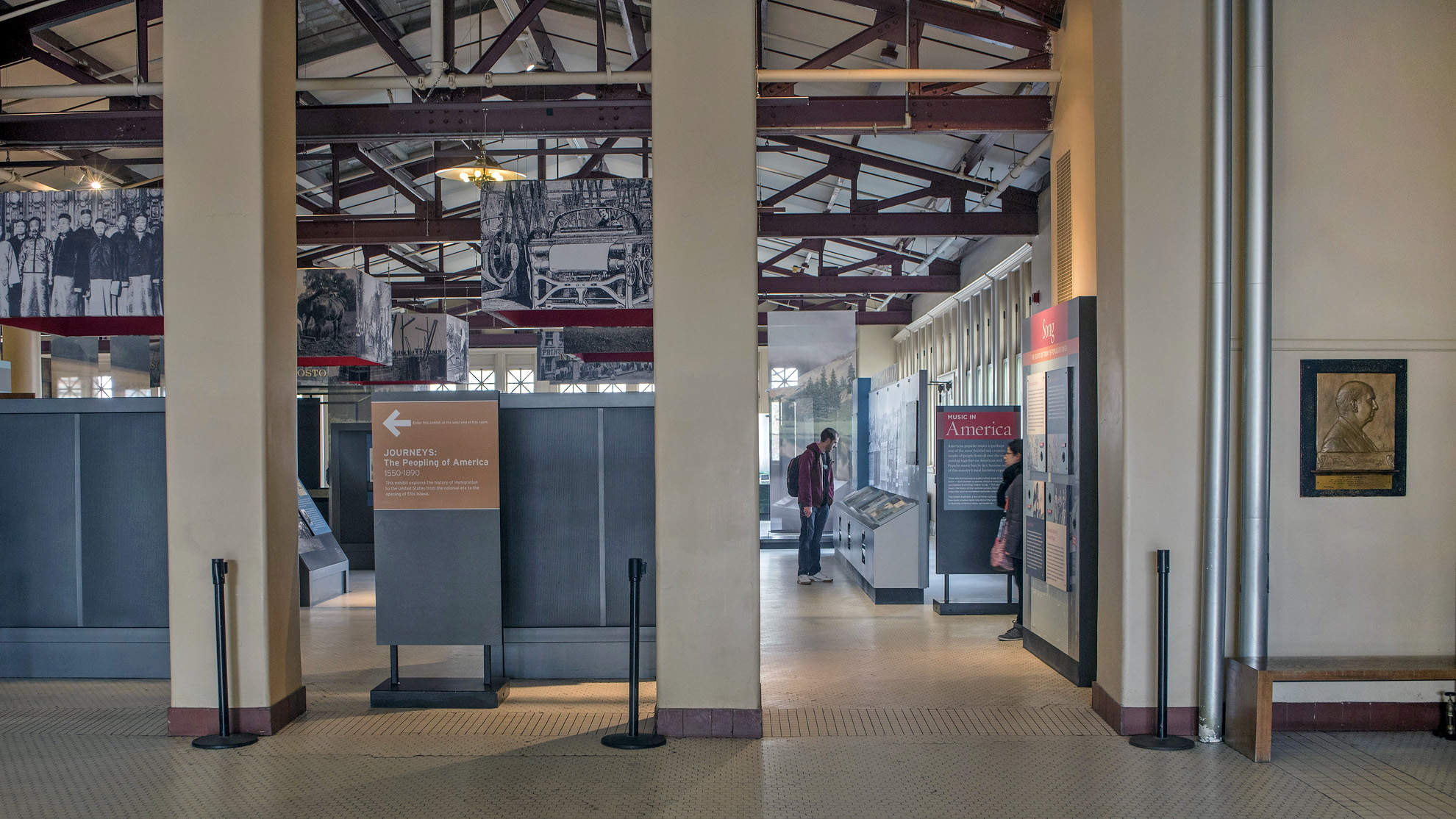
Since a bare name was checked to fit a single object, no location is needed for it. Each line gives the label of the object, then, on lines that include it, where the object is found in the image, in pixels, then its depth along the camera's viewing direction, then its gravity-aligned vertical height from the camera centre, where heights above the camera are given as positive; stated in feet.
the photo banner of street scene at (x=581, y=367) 45.39 +1.35
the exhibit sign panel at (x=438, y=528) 17.72 -2.57
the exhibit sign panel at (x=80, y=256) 21.13 +3.25
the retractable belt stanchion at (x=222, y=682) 15.52 -4.84
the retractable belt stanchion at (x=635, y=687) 14.98 -4.87
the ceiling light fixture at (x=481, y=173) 26.68 +6.64
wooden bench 14.38 -4.62
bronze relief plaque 16.17 -0.68
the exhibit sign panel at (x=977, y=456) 28.12 -1.97
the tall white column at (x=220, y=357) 16.08 +0.70
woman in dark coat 24.00 -3.26
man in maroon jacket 33.35 -3.72
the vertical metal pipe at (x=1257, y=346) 15.43 +0.72
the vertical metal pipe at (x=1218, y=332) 15.49 +0.98
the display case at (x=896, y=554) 29.35 -5.18
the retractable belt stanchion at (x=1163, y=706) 15.06 -5.23
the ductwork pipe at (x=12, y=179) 37.63 +8.97
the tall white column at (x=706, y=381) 15.51 +0.20
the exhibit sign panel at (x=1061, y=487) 18.70 -2.10
